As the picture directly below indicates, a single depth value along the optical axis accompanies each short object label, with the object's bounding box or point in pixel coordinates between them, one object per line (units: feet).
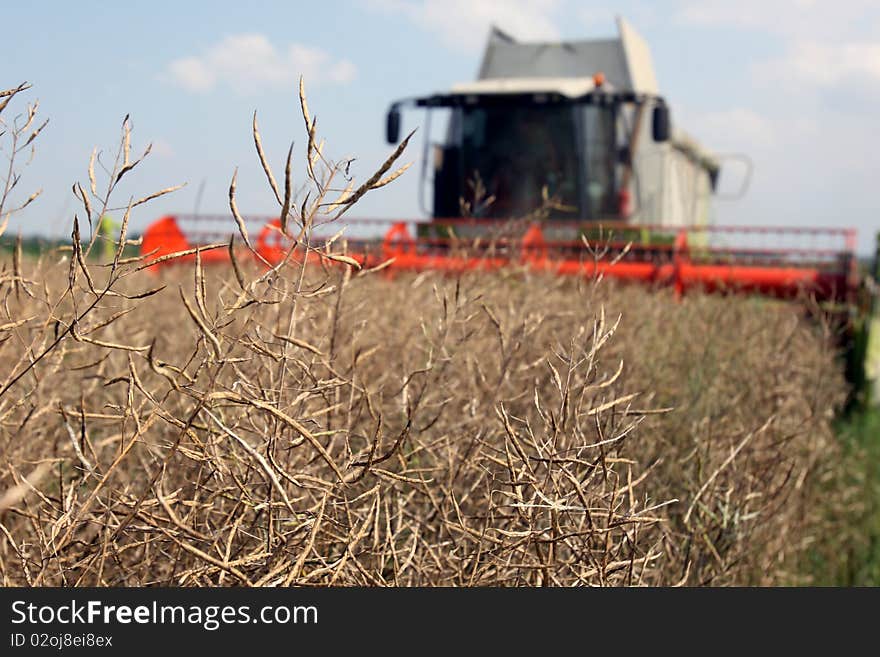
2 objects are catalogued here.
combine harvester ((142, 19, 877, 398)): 30.27
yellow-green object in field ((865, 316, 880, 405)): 25.84
